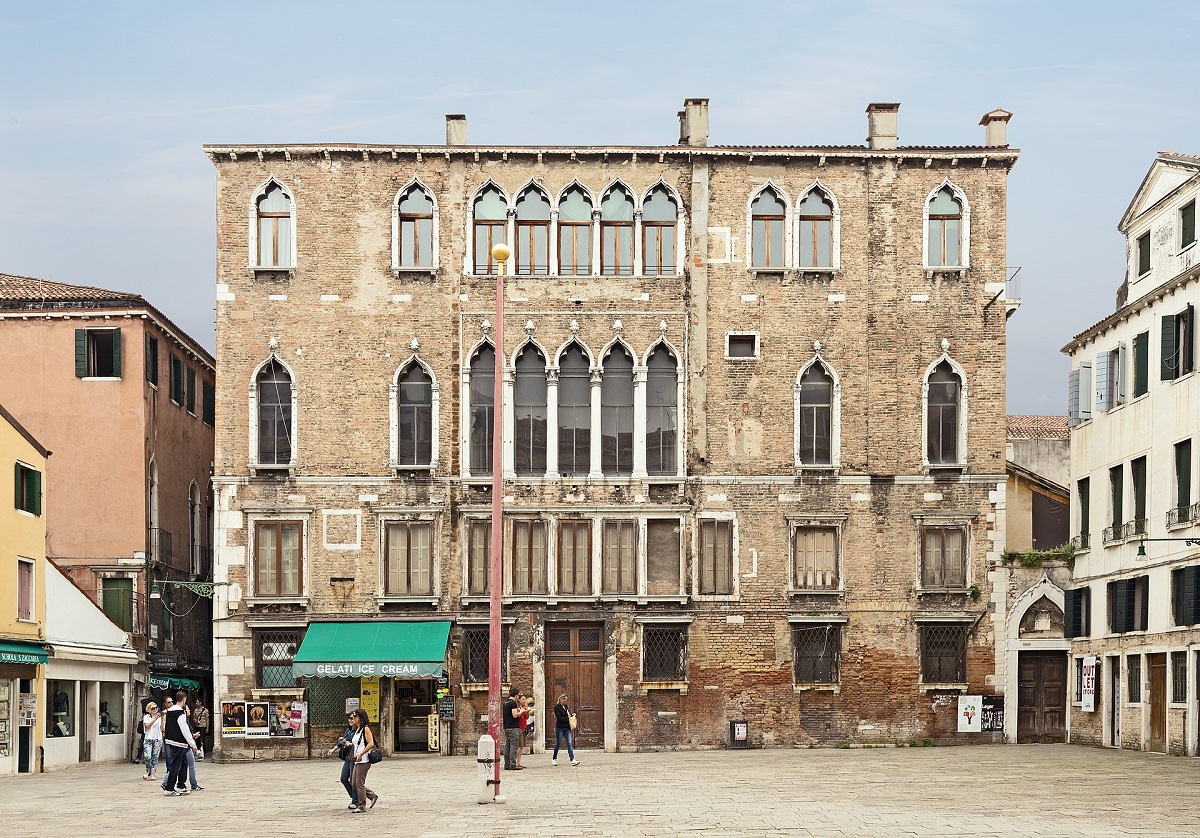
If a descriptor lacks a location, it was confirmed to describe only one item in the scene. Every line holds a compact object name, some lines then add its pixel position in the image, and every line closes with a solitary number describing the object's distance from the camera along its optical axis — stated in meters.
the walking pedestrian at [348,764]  25.48
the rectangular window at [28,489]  40.09
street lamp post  27.78
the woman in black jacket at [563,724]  36.34
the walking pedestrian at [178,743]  28.88
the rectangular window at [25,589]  39.91
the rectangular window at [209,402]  54.41
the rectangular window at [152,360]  47.53
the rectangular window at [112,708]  45.31
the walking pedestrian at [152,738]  35.34
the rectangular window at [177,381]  50.09
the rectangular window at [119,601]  46.50
